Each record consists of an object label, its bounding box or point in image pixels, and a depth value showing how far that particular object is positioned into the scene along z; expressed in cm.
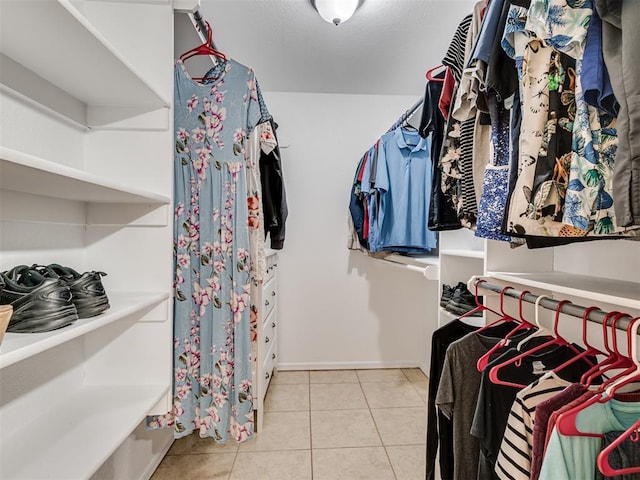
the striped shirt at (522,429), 75
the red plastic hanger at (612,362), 72
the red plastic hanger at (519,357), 85
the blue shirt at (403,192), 212
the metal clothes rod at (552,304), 73
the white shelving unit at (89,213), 84
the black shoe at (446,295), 169
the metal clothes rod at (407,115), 189
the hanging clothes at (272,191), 192
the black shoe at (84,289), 89
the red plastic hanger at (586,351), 77
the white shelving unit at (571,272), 87
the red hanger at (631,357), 65
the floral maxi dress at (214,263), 147
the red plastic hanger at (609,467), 59
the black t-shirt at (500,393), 88
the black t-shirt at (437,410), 116
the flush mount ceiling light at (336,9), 169
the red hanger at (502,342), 95
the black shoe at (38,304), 75
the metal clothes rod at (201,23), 143
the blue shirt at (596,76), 60
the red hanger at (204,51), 158
